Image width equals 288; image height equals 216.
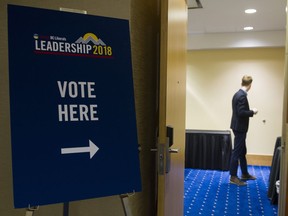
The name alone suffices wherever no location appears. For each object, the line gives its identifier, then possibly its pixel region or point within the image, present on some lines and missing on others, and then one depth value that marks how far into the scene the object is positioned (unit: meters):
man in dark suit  4.06
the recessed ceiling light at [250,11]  4.25
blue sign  1.04
